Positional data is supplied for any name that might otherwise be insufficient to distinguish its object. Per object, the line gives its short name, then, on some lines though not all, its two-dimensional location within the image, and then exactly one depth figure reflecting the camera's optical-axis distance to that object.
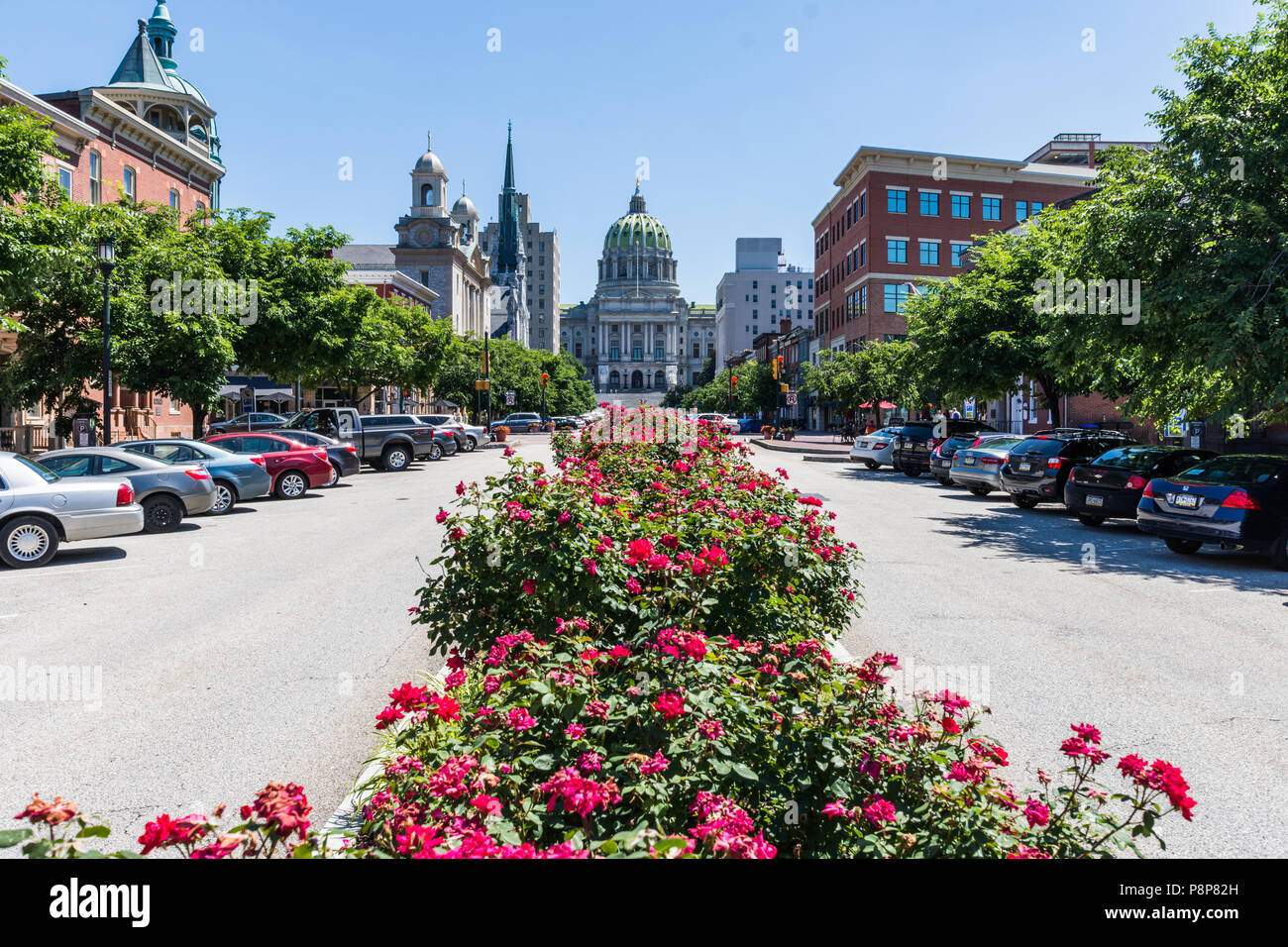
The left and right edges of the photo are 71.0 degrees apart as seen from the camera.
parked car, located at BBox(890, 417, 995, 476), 31.31
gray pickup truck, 31.23
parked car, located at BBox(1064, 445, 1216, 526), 15.93
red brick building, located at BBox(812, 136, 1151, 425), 69.00
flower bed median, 2.69
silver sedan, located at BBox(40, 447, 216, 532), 14.61
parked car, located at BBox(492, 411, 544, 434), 81.94
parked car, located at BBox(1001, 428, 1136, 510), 19.92
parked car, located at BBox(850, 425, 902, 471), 34.69
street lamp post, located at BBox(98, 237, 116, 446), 21.59
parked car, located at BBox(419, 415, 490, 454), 45.22
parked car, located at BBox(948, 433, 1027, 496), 23.31
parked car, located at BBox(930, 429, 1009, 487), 27.70
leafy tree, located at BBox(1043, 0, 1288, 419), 14.29
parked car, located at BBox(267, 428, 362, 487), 24.55
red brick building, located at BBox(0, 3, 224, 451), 32.31
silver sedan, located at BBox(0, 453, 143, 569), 12.20
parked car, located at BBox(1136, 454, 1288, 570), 12.62
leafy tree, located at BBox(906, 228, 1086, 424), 27.78
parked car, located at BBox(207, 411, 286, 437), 32.62
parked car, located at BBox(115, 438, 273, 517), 17.73
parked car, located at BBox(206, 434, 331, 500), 21.94
